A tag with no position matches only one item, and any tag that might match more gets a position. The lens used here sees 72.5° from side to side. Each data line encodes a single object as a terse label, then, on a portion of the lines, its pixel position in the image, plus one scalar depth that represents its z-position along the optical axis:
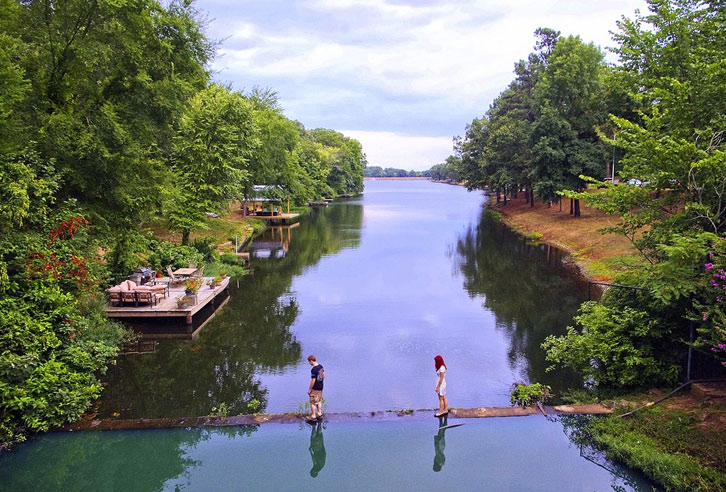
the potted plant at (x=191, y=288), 18.79
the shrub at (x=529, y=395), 11.87
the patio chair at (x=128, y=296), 17.81
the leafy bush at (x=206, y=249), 27.75
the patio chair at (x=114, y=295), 17.89
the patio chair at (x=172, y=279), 21.47
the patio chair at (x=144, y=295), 17.80
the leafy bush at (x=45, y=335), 9.53
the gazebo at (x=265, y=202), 52.94
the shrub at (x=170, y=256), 23.03
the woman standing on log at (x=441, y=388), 10.66
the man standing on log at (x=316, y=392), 10.61
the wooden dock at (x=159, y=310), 17.47
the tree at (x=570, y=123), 42.31
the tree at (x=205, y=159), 28.10
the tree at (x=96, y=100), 14.65
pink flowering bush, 9.12
